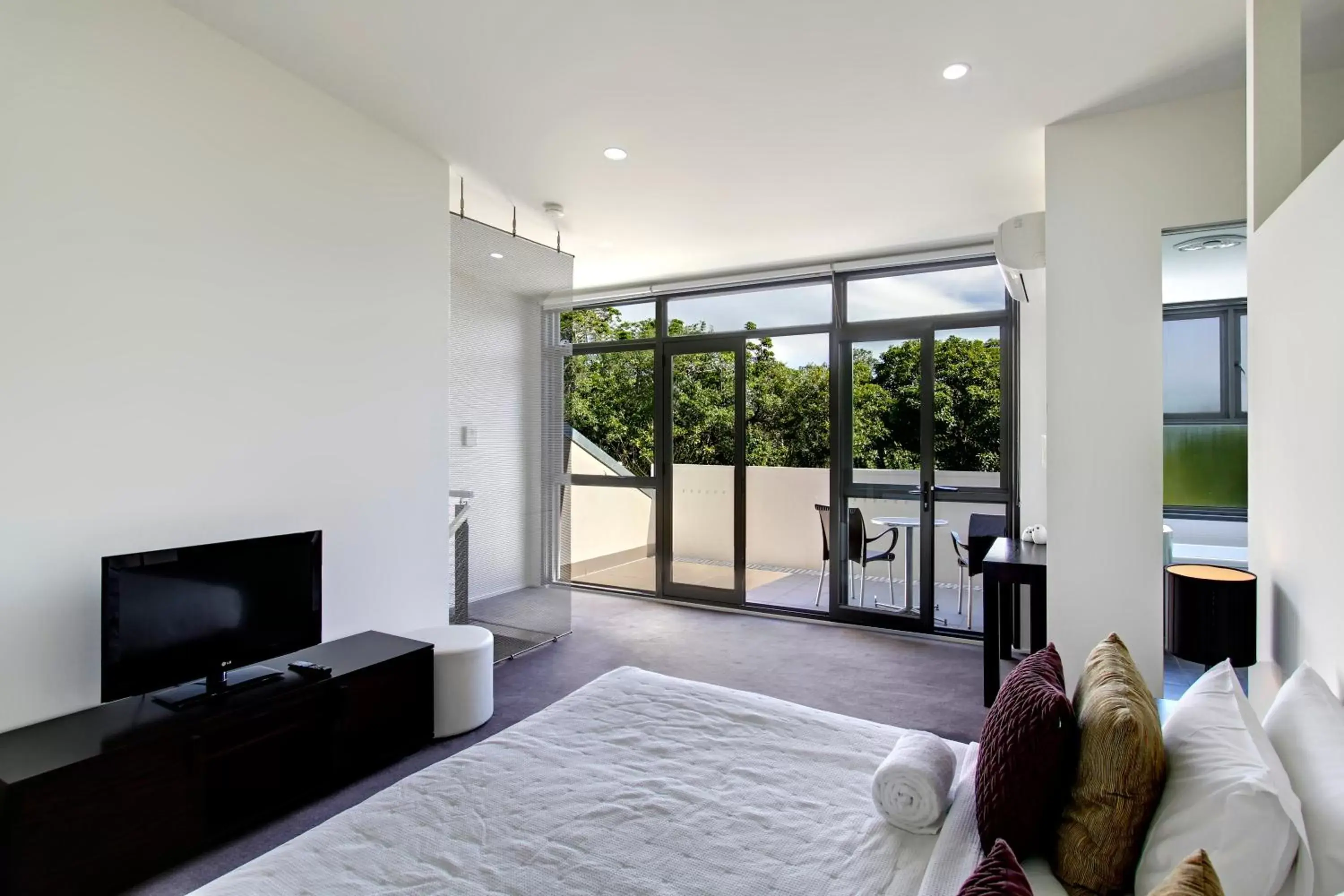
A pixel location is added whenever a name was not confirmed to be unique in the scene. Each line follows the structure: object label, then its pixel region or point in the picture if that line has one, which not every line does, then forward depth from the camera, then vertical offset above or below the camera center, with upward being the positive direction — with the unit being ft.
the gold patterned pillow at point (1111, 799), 3.82 -2.02
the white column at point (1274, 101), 6.34 +3.21
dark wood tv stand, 5.91 -3.27
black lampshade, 6.47 -1.65
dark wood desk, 10.89 -2.22
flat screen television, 7.02 -1.86
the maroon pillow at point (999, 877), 3.02 -1.96
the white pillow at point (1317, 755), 3.24 -1.77
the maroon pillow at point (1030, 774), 4.10 -2.00
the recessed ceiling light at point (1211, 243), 9.34 +2.81
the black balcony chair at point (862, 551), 16.46 -2.54
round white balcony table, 16.02 -1.87
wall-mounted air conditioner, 10.78 +3.23
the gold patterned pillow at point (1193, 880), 2.66 -1.72
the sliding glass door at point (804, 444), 15.53 +0.09
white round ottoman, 9.80 -3.40
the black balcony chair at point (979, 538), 14.78 -1.99
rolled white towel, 4.75 -2.44
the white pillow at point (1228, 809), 3.26 -1.87
